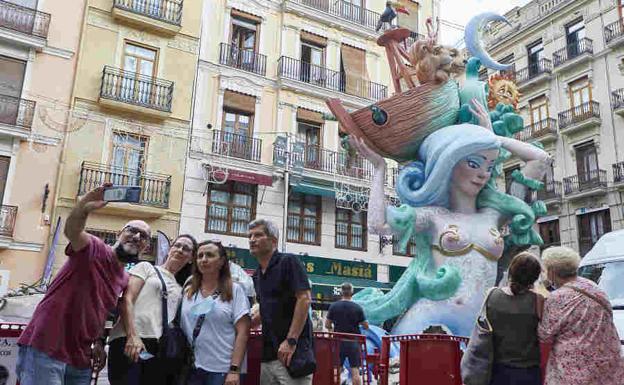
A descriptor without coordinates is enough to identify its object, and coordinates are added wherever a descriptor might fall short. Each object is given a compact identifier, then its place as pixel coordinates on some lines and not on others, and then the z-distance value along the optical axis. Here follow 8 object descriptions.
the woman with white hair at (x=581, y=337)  3.22
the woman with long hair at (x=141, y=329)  3.53
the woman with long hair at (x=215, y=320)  3.49
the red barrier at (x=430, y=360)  4.06
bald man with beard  3.19
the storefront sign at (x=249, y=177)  17.42
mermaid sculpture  7.38
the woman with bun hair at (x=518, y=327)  3.40
